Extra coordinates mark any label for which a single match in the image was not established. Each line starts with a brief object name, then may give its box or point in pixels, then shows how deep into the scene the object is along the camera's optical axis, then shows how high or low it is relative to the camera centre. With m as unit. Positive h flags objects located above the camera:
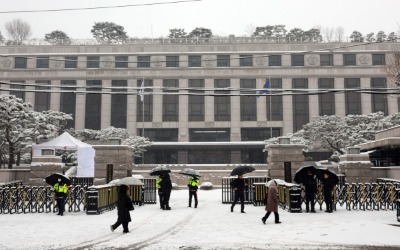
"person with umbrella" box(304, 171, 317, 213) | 17.53 -1.39
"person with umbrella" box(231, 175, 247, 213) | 17.73 -1.35
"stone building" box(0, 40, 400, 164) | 63.44 +11.95
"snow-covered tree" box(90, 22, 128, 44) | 74.00 +24.49
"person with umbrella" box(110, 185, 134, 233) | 12.62 -1.71
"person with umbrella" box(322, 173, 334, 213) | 17.41 -1.53
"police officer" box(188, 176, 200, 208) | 20.11 -1.42
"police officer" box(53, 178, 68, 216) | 17.65 -1.51
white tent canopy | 32.59 +0.45
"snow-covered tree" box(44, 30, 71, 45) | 73.12 +23.14
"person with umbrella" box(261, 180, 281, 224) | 14.19 -1.63
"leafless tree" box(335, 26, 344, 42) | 84.03 +26.93
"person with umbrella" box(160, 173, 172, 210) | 19.14 -1.55
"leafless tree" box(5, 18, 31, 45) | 83.31 +26.87
